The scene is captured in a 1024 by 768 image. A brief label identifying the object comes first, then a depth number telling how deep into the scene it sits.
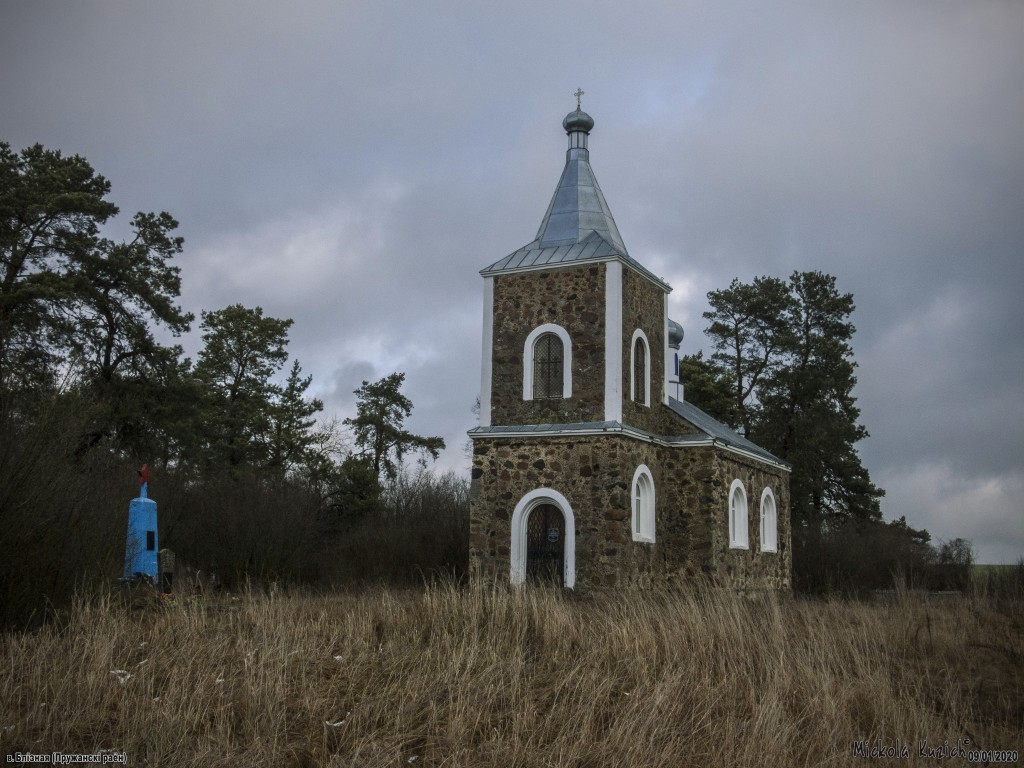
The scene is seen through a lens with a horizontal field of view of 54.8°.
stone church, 19.53
